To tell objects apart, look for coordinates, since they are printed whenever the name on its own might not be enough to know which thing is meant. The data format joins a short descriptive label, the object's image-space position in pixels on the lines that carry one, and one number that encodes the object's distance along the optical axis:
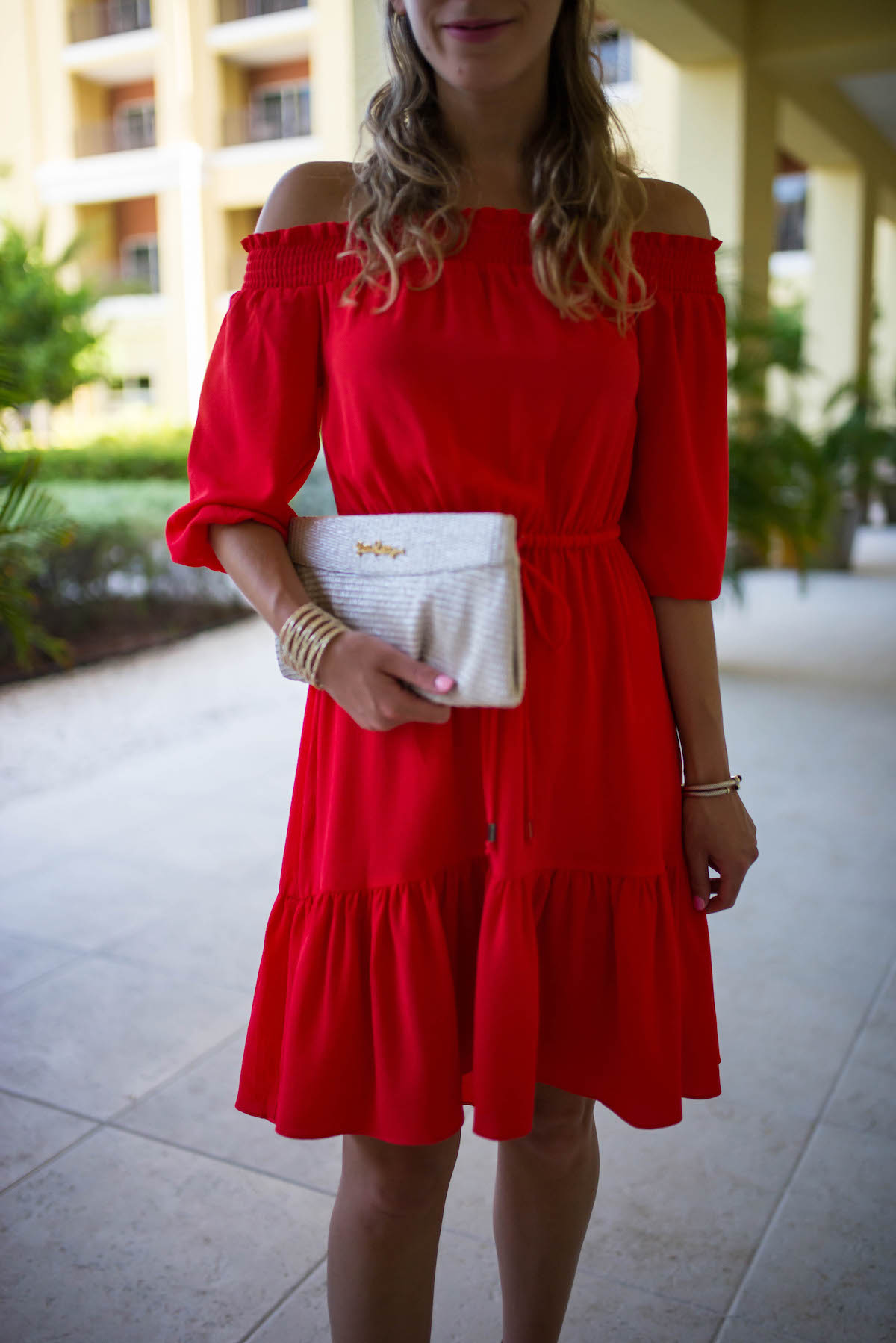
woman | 1.01
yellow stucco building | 10.70
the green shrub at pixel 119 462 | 10.08
